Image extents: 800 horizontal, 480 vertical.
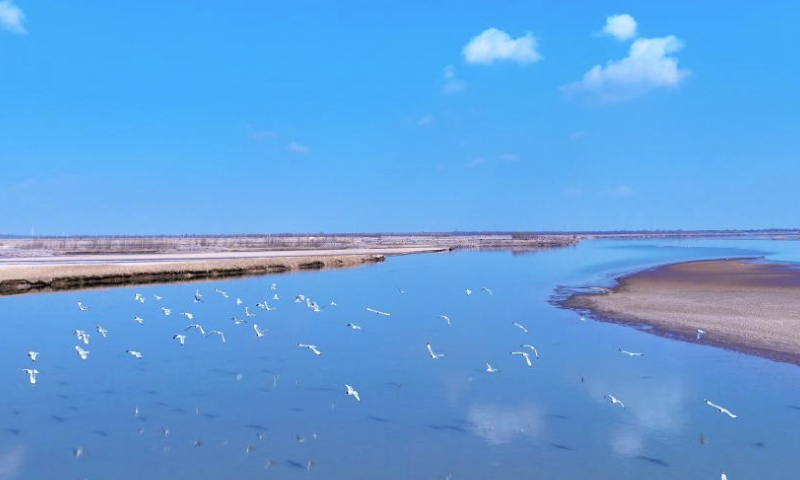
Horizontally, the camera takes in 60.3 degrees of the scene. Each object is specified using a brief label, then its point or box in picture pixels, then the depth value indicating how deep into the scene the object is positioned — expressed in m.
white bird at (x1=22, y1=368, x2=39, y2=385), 19.31
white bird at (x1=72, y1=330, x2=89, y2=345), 25.51
